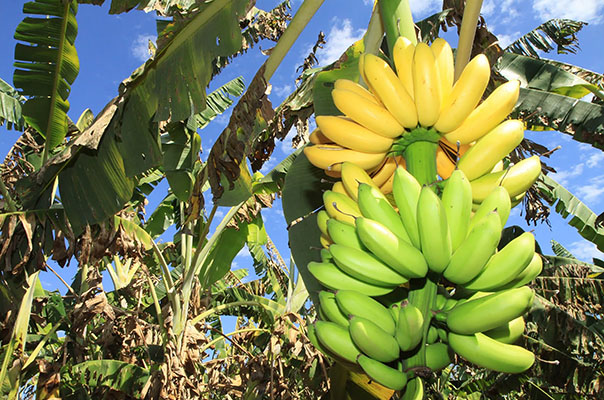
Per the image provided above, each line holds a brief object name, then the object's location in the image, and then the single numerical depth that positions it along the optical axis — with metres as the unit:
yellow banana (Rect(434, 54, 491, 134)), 1.07
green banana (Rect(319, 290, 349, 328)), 0.99
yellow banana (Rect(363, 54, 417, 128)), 1.09
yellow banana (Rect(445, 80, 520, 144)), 1.09
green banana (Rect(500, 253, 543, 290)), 1.01
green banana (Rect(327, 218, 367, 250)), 1.02
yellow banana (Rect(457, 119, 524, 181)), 1.06
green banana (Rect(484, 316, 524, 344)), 1.00
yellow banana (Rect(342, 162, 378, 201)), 1.13
